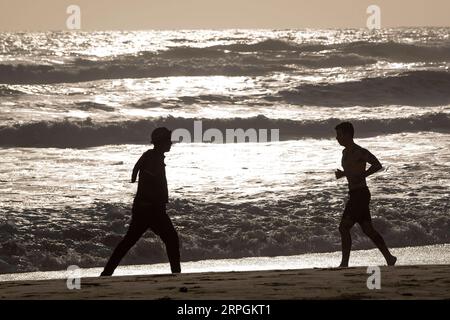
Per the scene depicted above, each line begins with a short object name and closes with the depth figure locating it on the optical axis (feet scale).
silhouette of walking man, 60.90
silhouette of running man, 62.44
